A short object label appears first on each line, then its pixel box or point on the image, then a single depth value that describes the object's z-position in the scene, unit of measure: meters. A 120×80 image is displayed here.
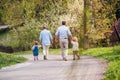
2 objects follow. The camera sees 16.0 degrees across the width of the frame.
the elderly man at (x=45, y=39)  21.27
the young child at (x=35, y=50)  21.74
